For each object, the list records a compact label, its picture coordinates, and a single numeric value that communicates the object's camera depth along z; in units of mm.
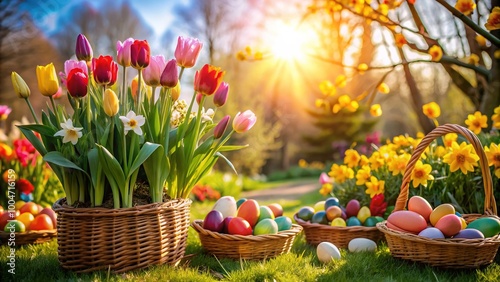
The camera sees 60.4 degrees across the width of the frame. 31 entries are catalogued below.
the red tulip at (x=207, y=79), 1925
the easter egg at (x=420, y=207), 2238
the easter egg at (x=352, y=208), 2834
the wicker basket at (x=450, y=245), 1931
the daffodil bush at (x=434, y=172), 2393
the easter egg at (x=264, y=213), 2436
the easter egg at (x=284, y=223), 2365
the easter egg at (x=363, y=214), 2725
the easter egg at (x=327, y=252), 2139
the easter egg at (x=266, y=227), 2219
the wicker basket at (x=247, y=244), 2123
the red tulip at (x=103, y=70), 1776
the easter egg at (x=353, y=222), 2629
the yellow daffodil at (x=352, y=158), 3316
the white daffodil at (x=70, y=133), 1709
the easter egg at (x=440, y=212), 2162
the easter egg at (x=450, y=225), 2020
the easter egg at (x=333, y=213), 2725
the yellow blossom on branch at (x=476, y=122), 2753
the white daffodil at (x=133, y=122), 1717
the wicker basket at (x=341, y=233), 2525
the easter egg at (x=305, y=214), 2854
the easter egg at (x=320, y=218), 2715
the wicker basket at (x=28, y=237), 2426
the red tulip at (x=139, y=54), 1785
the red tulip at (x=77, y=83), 1749
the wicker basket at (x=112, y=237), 1785
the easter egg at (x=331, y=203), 2916
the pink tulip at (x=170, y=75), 1808
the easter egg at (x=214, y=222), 2260
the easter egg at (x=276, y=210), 2820
